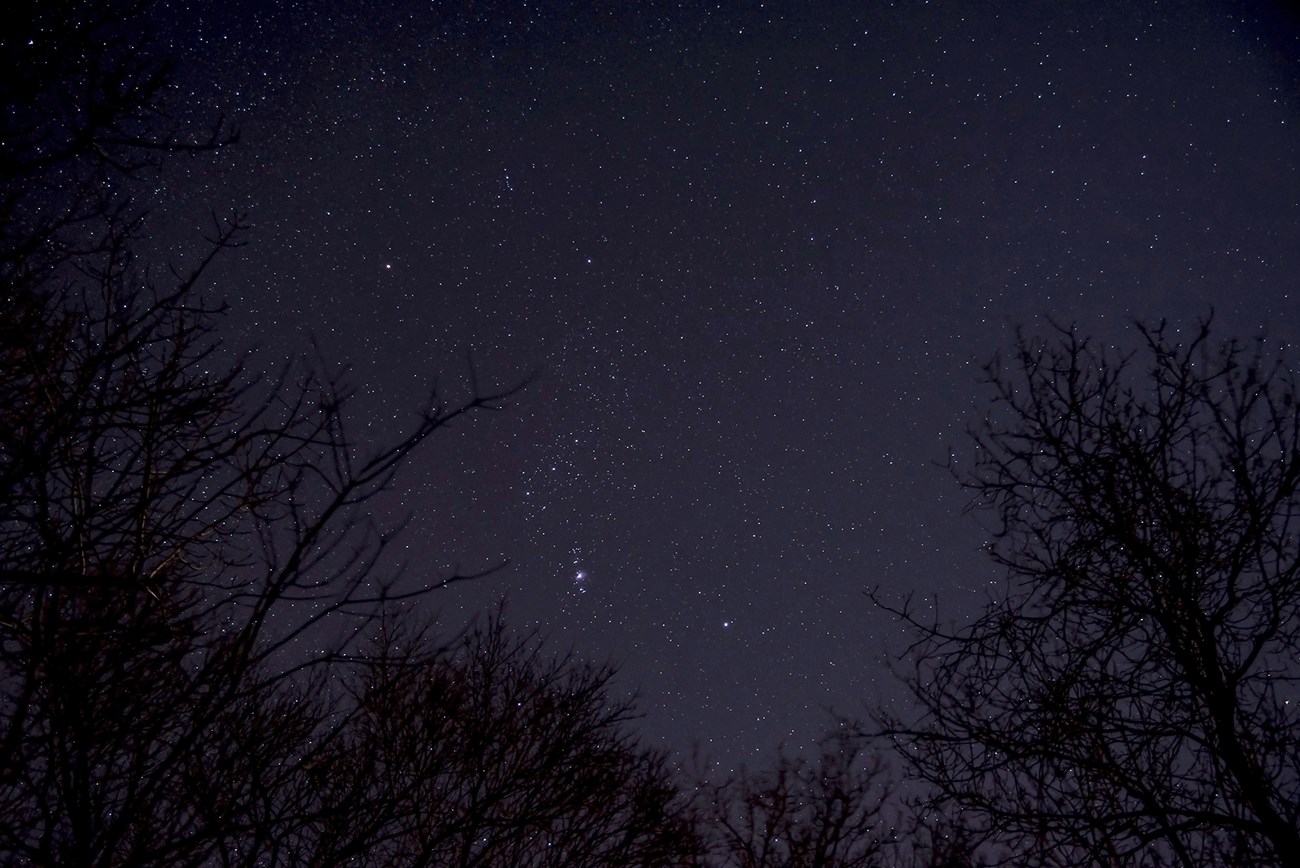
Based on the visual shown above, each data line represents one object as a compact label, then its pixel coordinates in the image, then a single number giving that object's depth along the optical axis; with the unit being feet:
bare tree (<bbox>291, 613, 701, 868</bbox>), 22.43
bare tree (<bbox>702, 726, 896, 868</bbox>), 41.19
